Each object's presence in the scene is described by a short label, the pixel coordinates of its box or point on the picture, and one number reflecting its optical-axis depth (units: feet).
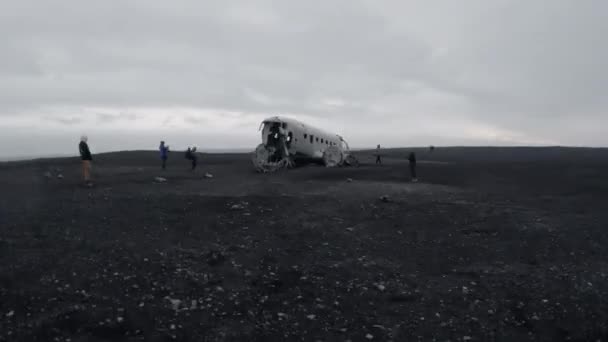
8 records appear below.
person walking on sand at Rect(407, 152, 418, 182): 82.89
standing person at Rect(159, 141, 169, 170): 92.14
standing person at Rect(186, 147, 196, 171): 95.40
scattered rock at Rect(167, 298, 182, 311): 23.76
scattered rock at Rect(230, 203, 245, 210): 48.38
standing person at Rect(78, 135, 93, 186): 58.34
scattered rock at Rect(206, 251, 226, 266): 31.07
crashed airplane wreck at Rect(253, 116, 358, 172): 91.76
